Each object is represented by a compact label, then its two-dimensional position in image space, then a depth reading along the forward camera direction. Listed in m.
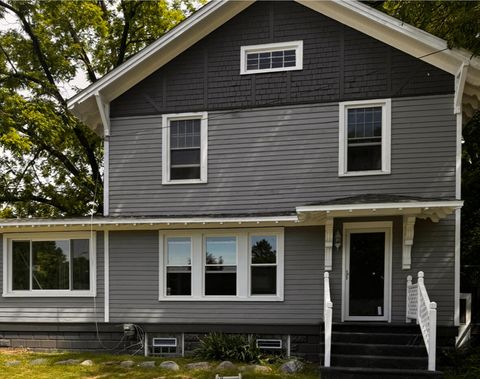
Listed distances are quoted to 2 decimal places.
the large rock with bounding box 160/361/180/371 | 8.66
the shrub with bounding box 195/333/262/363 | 9.12
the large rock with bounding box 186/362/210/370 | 8.65
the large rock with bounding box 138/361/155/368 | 8.88
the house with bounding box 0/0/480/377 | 9.27
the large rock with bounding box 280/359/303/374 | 8.44
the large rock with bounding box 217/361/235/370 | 8.46
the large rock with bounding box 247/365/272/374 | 8.32
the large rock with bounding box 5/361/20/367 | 9.05
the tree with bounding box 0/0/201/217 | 15.11
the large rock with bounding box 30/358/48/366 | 9.17
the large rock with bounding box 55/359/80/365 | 9.23
